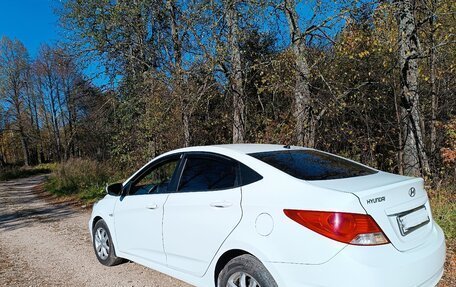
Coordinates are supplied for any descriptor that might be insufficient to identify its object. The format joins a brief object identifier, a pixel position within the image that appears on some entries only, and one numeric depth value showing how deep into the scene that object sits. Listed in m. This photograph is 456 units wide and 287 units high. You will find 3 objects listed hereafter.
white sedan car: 2.75
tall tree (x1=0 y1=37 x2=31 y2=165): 43.69
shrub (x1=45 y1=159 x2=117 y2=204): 14.95
